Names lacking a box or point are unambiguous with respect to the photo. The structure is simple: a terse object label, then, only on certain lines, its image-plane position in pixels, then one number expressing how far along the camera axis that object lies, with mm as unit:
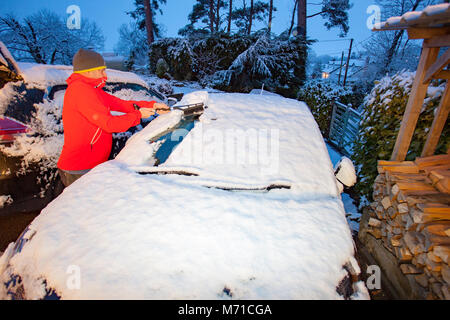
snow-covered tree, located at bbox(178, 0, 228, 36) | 19156
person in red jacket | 1757
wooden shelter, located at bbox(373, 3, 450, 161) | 1922
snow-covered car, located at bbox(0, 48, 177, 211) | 2146
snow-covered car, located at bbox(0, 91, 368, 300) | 1016
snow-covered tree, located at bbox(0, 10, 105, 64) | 11730
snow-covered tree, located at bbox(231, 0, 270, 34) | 18703
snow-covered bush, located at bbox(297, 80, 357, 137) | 6413
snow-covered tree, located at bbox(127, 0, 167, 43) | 17859
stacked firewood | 1759
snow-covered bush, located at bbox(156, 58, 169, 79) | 12193
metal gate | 5145
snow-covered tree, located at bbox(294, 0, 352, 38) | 13797
